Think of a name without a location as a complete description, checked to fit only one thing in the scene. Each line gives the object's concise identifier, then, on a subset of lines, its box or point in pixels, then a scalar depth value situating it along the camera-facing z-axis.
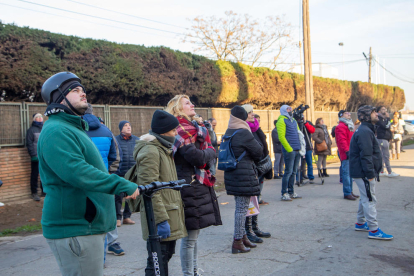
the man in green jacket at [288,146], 8.73
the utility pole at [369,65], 42.17
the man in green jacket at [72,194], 2.46
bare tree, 28.95
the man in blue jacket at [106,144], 5.04
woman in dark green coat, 3.33
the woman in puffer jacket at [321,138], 12.00
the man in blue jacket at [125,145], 6.84
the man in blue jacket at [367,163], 5.80
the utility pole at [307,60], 16.66
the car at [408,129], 36.25
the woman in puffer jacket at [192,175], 3.91
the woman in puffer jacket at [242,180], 5.25
